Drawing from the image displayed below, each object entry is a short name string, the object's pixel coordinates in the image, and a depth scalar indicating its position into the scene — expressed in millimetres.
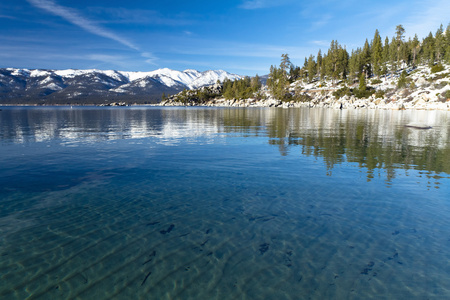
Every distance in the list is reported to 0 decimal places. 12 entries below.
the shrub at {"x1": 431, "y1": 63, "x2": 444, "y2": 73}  148375
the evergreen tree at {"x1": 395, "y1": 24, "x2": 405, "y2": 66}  180312
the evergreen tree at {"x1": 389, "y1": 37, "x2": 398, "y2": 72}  171500
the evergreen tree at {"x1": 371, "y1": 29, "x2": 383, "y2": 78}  178750
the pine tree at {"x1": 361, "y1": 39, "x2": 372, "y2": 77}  189875
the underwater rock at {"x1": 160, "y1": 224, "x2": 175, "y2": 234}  9762
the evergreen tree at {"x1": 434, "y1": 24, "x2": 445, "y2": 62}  162125
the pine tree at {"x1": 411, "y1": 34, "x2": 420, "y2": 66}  181450
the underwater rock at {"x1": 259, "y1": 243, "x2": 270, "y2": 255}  8570
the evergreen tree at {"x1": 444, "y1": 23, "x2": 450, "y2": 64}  150300
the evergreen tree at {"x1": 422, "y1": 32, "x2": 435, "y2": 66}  164000
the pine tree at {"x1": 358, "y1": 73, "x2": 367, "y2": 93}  165162
